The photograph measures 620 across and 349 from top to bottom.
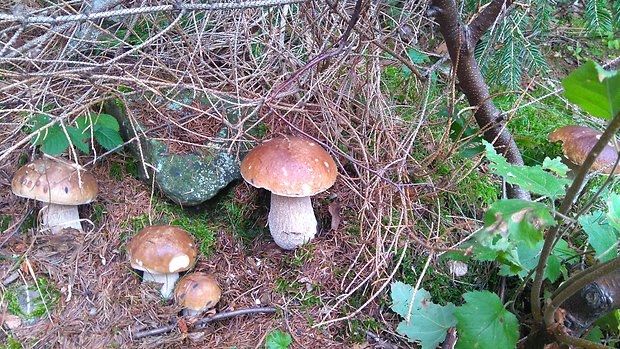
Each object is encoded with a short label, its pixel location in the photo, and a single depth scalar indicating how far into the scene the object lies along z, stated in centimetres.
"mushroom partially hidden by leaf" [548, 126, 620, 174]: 52
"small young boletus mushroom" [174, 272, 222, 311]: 48
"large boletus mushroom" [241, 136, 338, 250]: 47
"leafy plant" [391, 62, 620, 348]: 23
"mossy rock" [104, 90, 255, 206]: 57
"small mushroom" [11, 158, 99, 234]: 51
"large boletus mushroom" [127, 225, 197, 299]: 49
